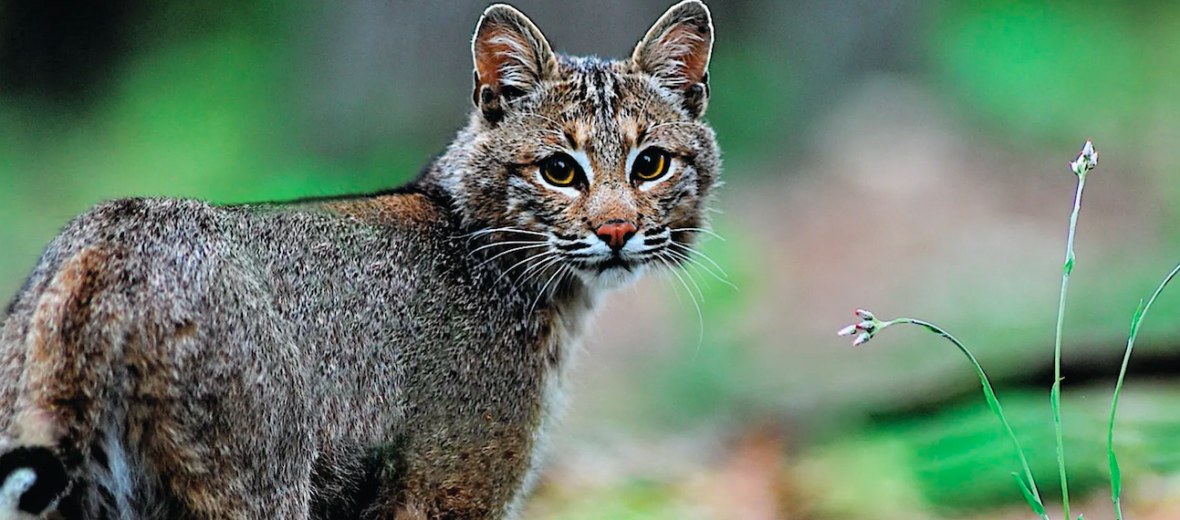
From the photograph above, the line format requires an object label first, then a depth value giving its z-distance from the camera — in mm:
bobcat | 6926
